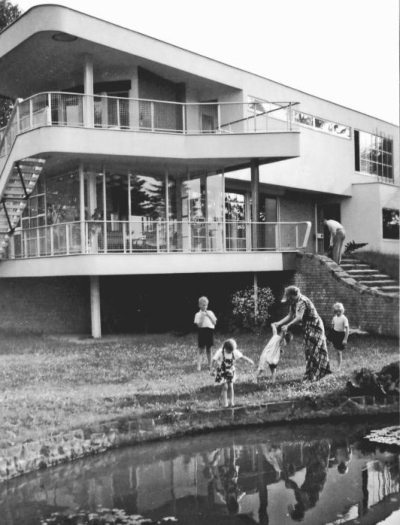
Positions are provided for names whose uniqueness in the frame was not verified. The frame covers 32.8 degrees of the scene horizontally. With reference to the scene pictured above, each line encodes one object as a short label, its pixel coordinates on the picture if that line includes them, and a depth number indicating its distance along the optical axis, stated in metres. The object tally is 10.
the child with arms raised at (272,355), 11.10
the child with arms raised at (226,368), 9.65
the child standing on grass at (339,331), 12.16
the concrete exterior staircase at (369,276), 16.09
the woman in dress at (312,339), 10.97
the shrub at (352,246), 22.75
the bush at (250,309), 16.83
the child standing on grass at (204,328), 12.14
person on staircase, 18.23
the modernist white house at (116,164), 16.33
